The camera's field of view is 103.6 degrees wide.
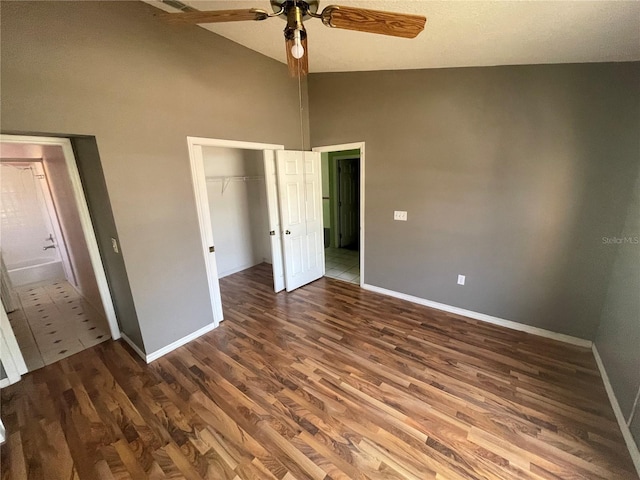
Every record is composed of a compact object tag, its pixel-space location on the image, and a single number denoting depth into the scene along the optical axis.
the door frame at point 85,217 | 1.92
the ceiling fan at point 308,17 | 1.19
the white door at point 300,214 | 3.36
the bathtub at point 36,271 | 4.05
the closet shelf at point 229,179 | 4.07
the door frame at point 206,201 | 2.46
